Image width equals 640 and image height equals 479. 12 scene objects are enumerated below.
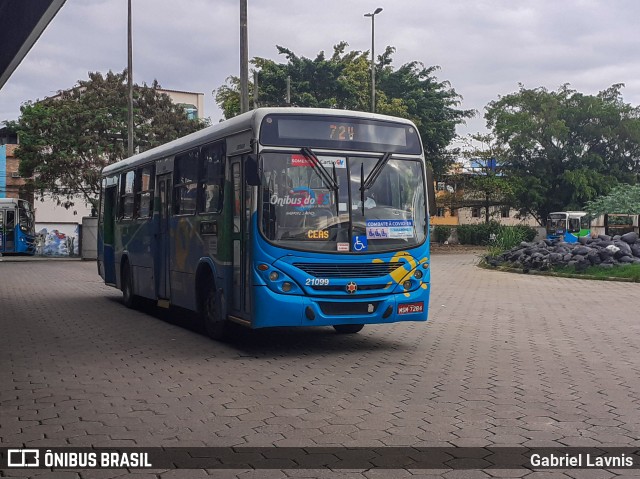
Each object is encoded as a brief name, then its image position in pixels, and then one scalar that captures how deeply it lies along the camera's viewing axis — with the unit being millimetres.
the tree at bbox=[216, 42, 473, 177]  45000
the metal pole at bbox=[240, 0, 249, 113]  22594
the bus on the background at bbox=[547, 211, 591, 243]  47281
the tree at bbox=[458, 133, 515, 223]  50969
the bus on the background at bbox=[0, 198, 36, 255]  44500
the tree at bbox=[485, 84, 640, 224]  52594
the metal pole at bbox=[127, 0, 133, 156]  34875
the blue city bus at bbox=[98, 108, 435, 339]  9875
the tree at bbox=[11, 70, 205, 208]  41906
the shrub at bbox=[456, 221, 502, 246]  52678
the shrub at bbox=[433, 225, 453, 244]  54594
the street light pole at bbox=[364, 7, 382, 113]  40316
